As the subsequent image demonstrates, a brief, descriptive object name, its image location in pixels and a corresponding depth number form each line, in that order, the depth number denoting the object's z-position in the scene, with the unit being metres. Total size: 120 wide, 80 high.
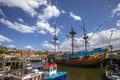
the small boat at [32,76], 8.70
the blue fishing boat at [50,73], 10.57
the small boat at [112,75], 11.14
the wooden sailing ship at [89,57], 21.97
